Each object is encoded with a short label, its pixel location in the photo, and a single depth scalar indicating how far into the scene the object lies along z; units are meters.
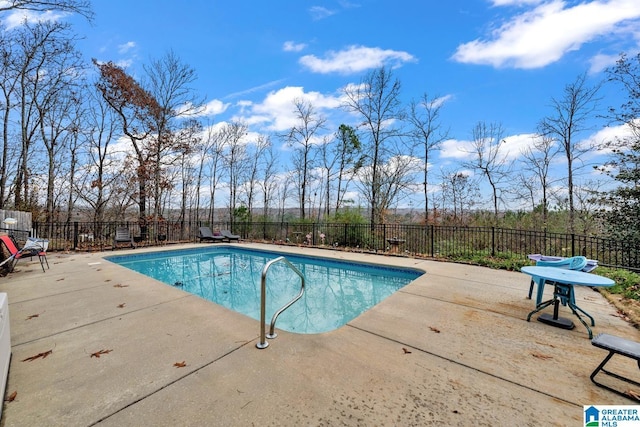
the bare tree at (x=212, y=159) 14.77
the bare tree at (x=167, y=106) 11.30
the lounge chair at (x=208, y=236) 10.73
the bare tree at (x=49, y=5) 5.04
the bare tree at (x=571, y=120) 8.25
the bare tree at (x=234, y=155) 14.88
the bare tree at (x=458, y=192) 11.73
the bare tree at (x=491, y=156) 10.84
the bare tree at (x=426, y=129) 11.56
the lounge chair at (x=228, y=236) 10.92
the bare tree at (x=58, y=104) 9.67
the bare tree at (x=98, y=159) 11.65
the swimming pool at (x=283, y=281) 4.11
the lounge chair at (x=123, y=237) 8.87
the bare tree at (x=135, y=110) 10.42
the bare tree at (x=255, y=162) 15.65
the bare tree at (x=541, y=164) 9.59
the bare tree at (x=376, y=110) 10.81
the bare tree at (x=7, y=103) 8.80
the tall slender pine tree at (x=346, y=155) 14.16
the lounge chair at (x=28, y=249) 4.58
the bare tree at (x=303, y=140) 13.75
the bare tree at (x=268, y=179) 15.91
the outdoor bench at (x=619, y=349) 1.65
